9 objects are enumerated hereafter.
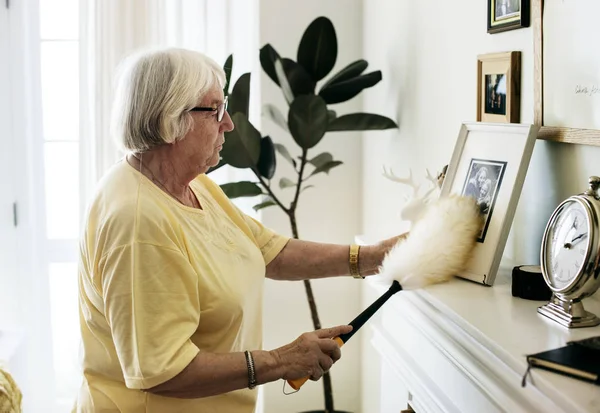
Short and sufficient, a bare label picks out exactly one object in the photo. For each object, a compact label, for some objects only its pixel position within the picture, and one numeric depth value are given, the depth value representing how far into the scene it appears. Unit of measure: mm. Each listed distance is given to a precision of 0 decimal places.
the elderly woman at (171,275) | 1371
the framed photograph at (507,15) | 1480
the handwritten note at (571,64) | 1229
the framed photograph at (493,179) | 1363
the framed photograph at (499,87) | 1543
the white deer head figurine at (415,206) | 1669
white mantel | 1006
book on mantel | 948
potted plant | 2488
